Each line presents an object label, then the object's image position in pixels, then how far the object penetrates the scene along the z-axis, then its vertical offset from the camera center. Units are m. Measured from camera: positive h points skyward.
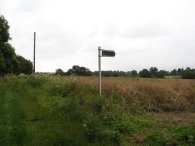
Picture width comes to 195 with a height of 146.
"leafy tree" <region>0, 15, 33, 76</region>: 19.20 +2.36
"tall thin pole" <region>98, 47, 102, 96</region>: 5.94 +0.61
